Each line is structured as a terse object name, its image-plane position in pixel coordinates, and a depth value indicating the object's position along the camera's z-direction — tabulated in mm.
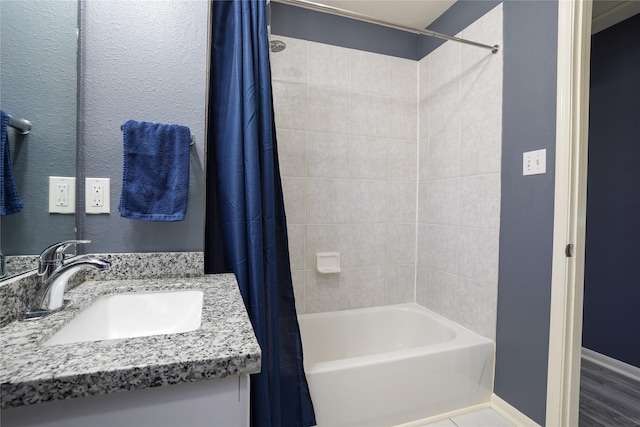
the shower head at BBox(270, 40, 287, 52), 1736
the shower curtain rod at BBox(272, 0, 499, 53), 1411
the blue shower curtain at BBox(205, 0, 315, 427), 1161
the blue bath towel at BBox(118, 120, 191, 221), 1021
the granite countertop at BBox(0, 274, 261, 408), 453
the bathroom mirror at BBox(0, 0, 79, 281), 788
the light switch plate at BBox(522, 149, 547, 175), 1376
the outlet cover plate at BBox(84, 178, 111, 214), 1047
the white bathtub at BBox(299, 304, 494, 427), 1350
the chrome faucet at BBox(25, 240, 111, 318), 757
